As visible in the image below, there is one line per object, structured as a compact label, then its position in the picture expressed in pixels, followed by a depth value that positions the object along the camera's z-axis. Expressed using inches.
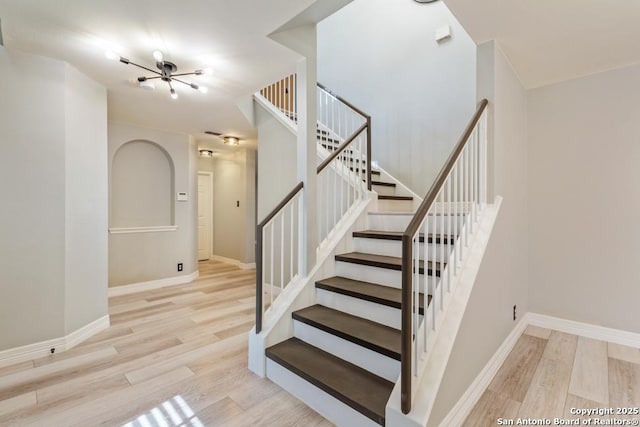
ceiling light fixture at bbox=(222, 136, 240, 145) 197.4
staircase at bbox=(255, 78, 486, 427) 59.5
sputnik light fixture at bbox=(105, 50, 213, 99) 91.0
